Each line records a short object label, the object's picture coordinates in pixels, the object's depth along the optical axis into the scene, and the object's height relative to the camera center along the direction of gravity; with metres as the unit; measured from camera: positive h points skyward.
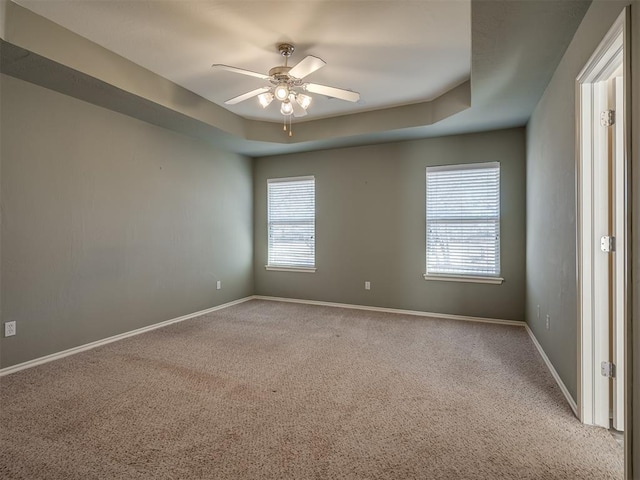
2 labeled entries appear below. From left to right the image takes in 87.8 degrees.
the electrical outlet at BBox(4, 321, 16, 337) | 2.83 -0.77
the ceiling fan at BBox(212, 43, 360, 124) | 2.55 +1.29
